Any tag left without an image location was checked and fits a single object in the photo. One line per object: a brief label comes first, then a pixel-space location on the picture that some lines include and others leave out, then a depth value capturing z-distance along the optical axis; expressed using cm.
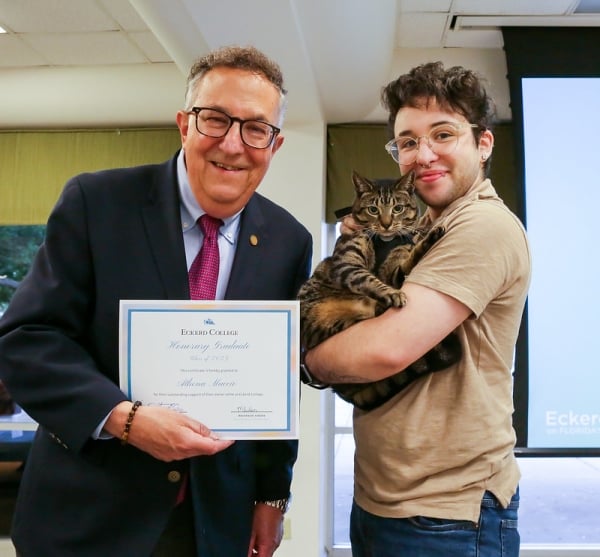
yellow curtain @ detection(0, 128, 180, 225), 391
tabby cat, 118
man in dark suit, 104
